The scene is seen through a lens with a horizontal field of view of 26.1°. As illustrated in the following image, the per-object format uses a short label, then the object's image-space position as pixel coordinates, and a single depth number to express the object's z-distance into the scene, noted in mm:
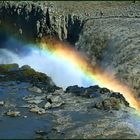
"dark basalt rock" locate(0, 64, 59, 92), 31867
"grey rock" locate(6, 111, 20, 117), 25361
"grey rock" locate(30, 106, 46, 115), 25750
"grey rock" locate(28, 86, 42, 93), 30434
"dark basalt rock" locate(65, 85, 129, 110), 26008
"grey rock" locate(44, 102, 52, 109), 26677
